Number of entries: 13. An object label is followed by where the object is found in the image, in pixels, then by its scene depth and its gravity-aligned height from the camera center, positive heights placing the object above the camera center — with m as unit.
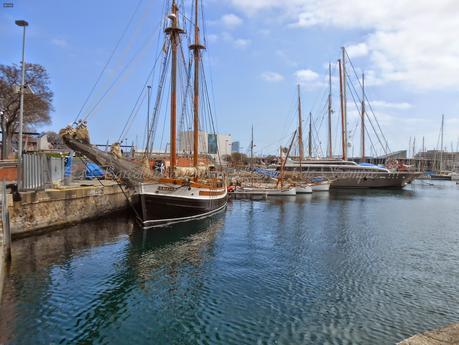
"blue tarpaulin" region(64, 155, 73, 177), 27.31 -0.26
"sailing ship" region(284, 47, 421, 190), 74.81 -1.64
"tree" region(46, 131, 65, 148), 54.13 +5.71
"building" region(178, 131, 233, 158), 39.84 +6.32
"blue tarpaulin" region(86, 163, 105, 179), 34.16 -0.81
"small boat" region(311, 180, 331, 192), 63.33 -4.12
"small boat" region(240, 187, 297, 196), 50.75 -3.91
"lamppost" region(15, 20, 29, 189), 18.75 +3.04
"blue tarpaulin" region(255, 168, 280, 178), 68.88 -1.68
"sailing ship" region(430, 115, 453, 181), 129.95 -3.93
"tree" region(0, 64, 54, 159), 39.88 +7.38
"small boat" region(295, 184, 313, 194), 57.28 -4.07
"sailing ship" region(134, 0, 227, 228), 23.94 -1.81
